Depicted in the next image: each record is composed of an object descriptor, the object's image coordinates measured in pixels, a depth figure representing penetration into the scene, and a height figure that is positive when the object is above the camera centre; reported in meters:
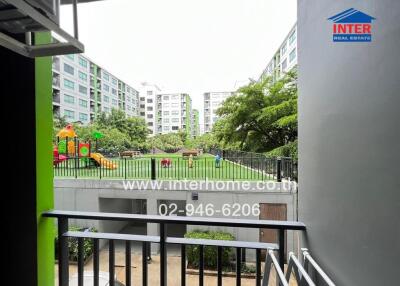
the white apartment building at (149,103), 39.44 +6.02
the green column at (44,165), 1.35 -0.13
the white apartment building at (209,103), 37.25 +5.59
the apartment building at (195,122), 41.72 +3.24
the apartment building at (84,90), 21.48 +5.32
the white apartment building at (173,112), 38.34 +4.39
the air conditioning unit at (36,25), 0.73 +0.37
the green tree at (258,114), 8.41 +0.91
